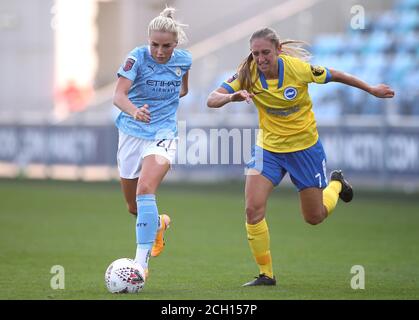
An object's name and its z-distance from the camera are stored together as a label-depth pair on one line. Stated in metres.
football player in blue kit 15.92
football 15.09
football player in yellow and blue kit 16.33
